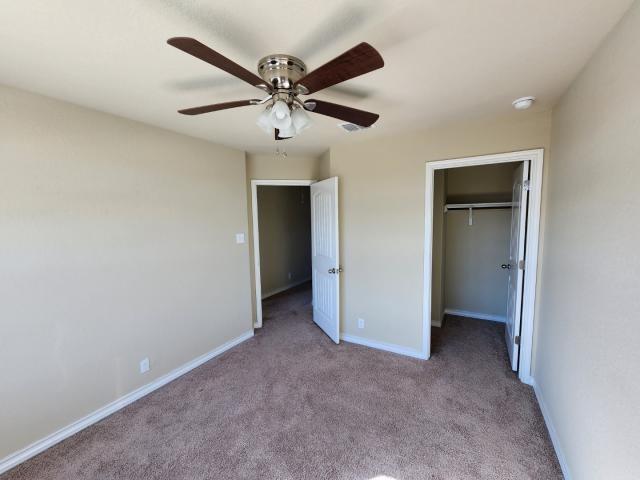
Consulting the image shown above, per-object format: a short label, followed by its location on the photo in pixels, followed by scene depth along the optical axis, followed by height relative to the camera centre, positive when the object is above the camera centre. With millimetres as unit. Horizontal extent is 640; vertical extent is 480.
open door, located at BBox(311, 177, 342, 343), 3217 -482
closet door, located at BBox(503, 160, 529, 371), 2449 -414
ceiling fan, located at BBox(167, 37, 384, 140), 1062 +574
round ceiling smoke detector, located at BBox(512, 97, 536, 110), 1955 +797
